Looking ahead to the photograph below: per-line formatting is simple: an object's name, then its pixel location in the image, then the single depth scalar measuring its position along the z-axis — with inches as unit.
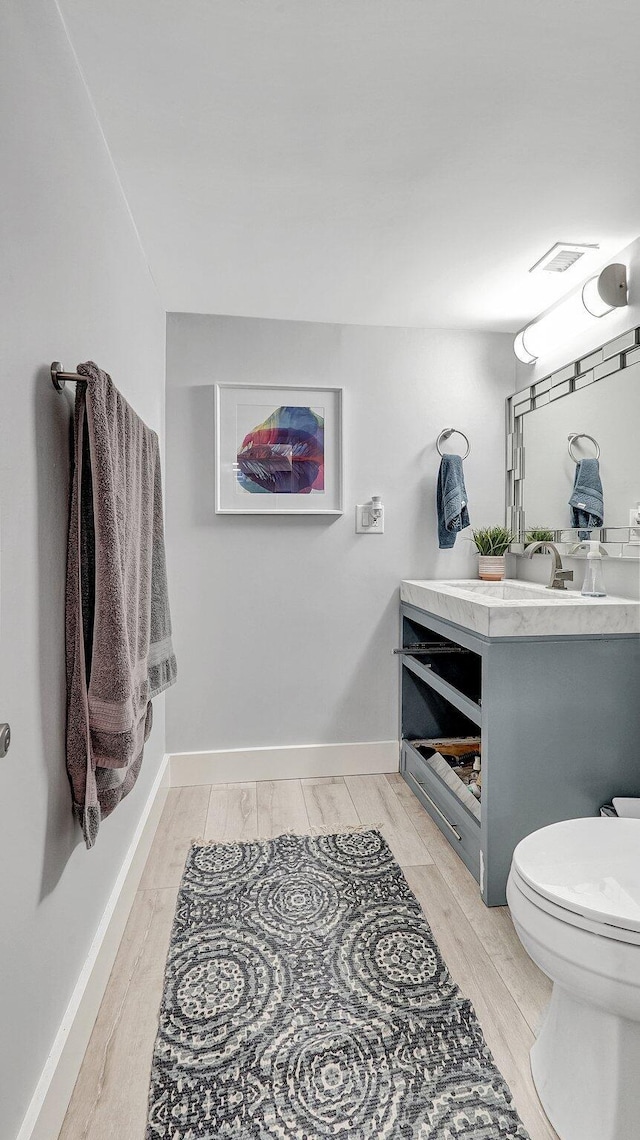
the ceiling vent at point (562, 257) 82.0
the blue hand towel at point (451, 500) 107.9
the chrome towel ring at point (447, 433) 112.5
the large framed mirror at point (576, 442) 81.7
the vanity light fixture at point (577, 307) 81.4
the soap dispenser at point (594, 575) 84.4
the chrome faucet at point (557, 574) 94.1
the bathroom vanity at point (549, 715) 72.3
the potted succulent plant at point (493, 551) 111.7
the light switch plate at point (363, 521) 111.0
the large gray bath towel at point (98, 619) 46.8
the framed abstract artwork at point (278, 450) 106.5
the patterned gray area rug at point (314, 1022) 47.0
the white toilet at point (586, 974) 42.1
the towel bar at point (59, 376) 44.0
